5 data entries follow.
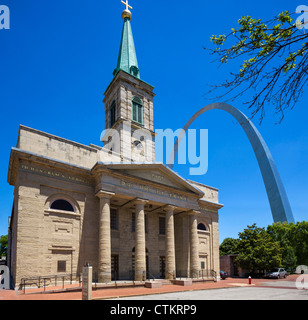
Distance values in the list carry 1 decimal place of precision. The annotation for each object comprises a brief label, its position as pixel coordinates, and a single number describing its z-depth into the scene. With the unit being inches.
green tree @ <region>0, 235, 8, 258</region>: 2802.7
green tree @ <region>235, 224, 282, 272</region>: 1559.1
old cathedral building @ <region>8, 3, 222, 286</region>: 882.1
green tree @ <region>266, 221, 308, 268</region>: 1958.7
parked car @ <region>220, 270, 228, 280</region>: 1569.9
